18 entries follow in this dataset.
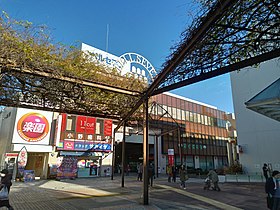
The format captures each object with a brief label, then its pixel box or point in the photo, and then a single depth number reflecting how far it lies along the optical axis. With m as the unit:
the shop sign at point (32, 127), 17.00
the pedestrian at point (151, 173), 13.07
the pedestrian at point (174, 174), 17.33
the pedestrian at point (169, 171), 17.11
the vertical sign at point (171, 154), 20.65
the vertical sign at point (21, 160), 16.22
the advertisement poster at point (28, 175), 16.52
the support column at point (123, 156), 11.98
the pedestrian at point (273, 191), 5.38
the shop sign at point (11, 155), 17.05
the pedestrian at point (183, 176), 12.87
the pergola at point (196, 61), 3.89
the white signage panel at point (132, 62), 20.81
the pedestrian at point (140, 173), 17.64
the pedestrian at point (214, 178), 11.98
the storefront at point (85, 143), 18.93
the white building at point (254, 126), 16.06
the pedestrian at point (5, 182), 5.39
